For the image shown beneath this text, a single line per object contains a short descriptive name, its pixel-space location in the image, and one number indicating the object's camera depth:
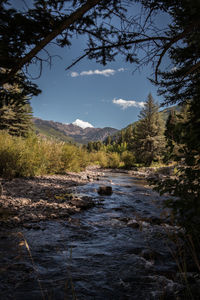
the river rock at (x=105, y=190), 7.38
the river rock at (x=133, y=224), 3.87
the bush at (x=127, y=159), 24.69
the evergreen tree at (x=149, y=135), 28.53
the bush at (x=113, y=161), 24.27
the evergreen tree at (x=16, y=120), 21.95
